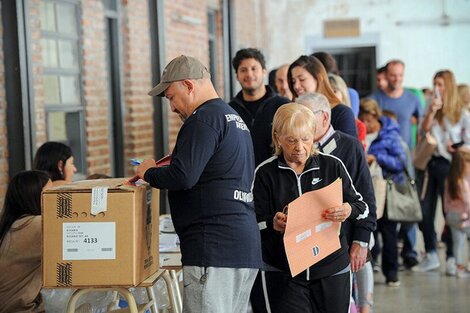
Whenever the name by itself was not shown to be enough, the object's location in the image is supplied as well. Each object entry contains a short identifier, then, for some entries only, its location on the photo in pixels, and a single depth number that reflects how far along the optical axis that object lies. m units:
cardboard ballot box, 5.57
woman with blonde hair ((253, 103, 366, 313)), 6.03
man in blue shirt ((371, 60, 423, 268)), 12.67
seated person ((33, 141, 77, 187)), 7.83
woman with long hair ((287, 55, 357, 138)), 8.05
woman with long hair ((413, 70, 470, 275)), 11.80
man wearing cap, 5.50
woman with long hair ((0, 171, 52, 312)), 6.58
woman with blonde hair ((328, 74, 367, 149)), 8.63
